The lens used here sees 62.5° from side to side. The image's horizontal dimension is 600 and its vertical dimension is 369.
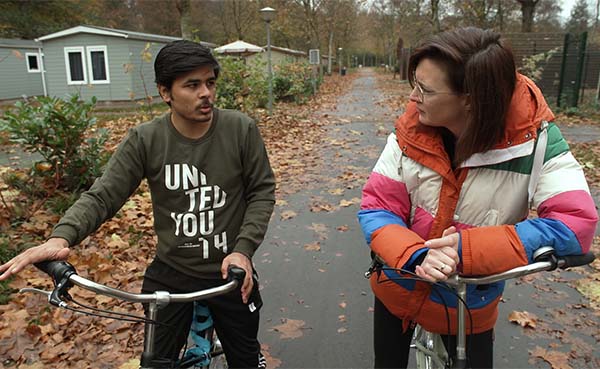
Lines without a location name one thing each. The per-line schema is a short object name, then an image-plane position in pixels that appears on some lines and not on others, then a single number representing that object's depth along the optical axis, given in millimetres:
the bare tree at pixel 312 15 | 36188
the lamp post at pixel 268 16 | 13554
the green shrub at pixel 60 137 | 5402
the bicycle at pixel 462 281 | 1464
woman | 1530
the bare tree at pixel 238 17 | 38125
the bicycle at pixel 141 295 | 1404
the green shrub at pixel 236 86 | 11906
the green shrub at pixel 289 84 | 19781
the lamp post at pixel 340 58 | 59594
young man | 2033
